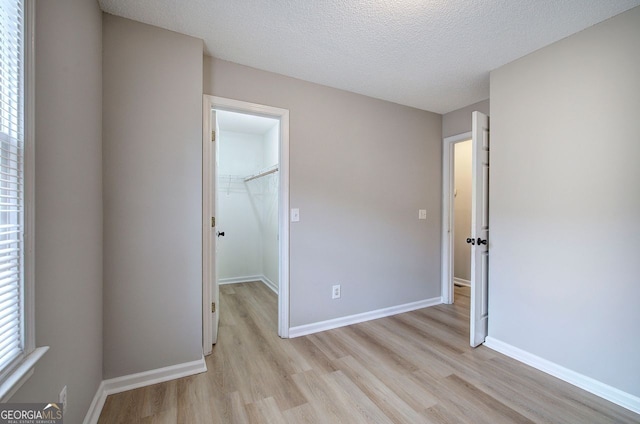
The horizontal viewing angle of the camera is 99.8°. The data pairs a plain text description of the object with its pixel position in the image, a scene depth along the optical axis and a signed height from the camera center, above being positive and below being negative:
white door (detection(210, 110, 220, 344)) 2.29 -0.19
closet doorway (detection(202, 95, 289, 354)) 3.96 +0.20
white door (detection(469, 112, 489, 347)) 2.37 -0.15
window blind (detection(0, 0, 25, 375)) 0.83 +0.09
